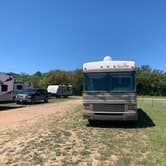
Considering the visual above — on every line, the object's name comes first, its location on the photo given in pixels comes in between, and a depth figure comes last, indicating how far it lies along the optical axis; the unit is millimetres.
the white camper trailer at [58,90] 29298
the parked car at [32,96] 17903
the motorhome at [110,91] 6908
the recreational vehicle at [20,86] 21130
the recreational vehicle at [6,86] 13613
